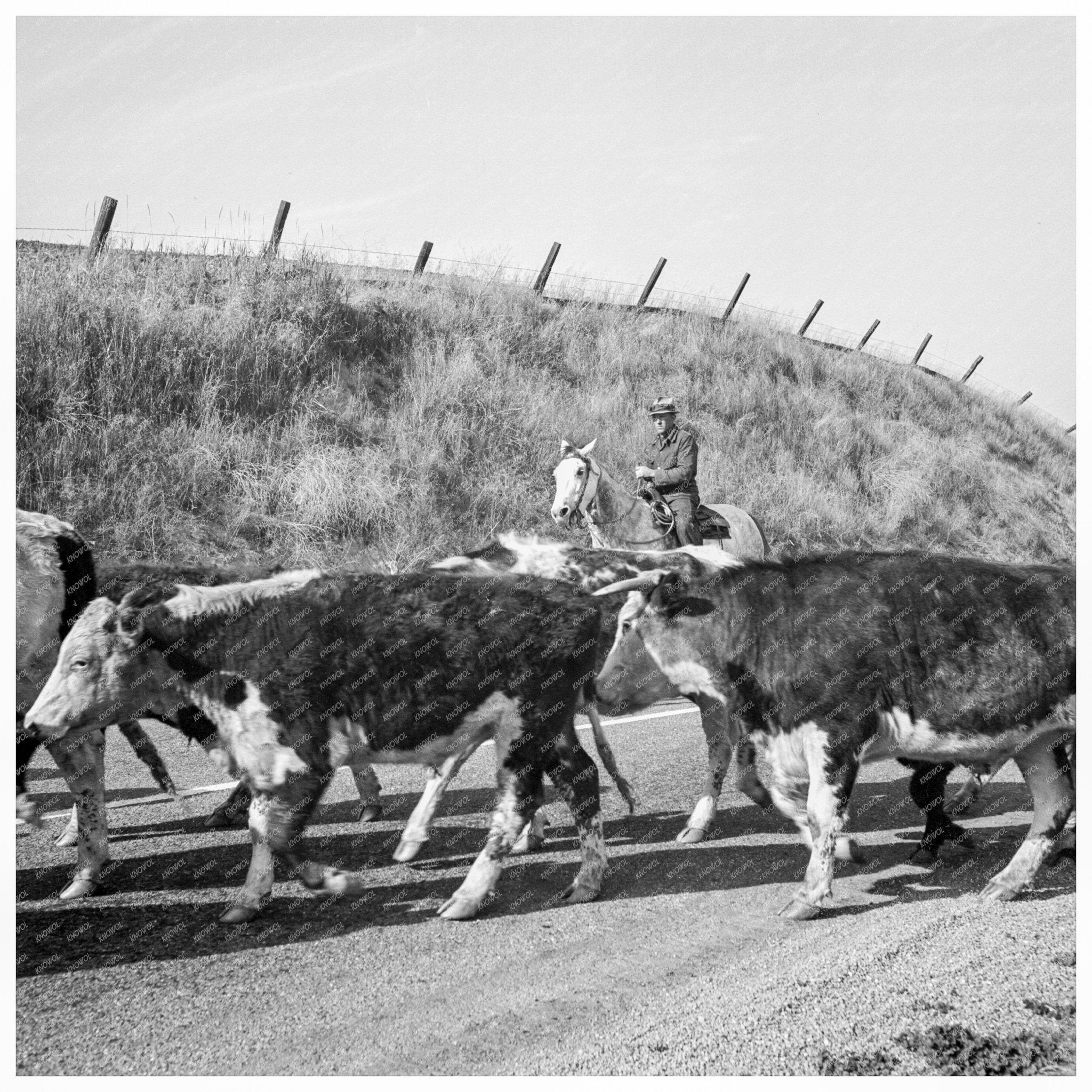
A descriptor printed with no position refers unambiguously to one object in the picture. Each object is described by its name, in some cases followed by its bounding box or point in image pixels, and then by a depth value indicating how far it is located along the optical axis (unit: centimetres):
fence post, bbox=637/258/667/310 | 2877
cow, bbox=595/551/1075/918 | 524
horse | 1195
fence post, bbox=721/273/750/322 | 3145
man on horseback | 1233
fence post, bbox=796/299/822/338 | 3250
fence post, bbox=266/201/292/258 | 2022
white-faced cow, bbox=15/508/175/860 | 588
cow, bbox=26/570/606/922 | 491
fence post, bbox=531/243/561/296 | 2603
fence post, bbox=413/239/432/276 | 2438
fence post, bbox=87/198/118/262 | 1827
